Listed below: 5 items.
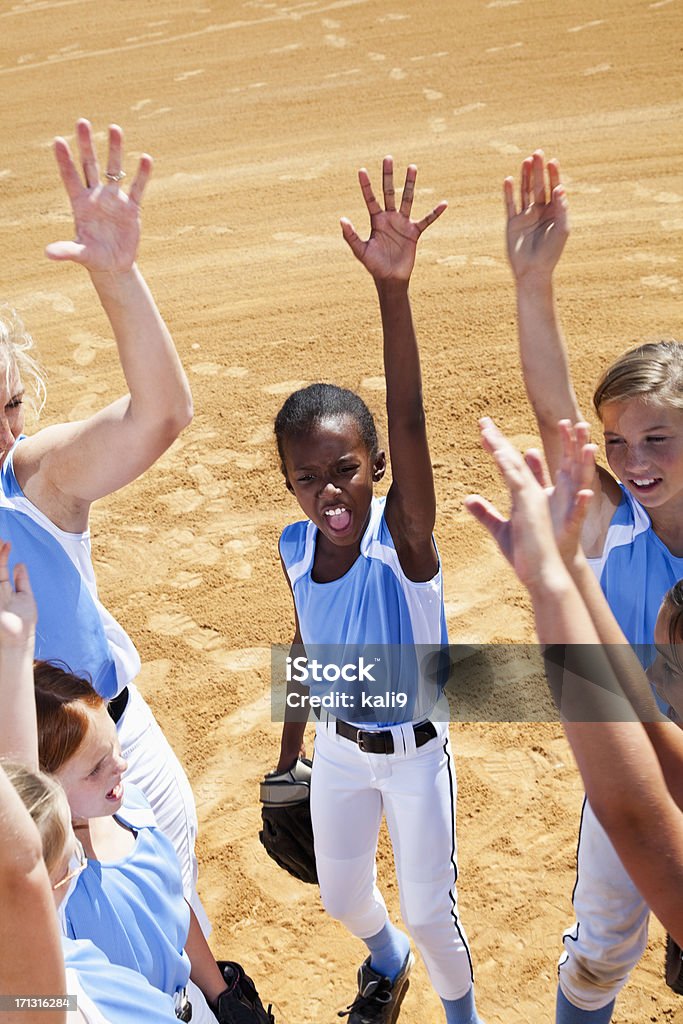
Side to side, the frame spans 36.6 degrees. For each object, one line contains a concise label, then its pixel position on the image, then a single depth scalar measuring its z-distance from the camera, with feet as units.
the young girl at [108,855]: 7.75
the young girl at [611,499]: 9.78
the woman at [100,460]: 8.38
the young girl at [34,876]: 5.70
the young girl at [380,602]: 9.70
